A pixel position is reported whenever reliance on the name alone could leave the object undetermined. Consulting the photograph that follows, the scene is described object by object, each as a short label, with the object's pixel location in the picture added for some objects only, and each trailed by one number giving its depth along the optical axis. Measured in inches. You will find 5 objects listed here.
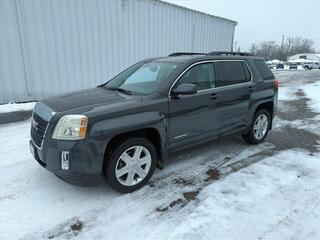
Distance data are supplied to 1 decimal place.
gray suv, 126.2
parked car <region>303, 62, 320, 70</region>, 1876.2
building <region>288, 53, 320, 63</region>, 2485.2
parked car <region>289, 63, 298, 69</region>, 1876.1
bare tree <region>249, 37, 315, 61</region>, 3420.3
